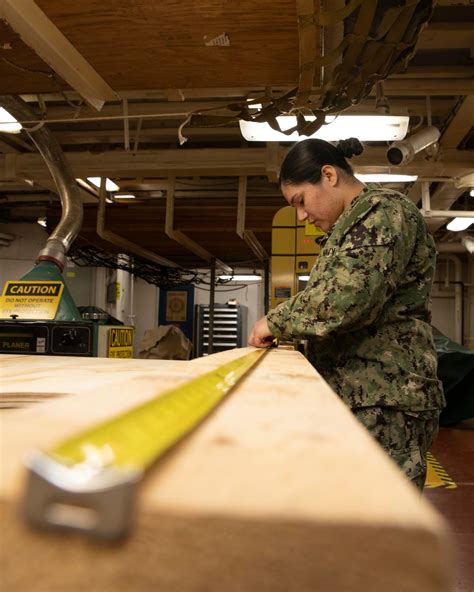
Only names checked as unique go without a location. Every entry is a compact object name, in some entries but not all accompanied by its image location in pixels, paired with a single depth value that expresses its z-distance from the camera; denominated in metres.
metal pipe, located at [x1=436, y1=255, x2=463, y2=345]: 10.53
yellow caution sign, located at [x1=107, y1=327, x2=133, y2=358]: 3.05
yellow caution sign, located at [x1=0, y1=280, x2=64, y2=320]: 3.02
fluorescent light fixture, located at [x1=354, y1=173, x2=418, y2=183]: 4.32
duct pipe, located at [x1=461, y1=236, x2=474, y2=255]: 7.98
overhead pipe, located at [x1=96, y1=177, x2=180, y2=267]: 5.34
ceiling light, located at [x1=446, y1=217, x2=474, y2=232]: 6.07
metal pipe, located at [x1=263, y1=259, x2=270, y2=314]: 8.52
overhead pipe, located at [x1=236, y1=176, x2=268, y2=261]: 5.17
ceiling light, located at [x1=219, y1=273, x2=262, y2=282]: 10.68
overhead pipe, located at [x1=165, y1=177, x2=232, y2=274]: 5.08
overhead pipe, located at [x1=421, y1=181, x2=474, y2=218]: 5.07
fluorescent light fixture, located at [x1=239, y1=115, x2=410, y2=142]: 3.08
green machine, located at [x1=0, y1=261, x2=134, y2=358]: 2.75
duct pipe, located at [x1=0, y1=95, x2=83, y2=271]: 3.49
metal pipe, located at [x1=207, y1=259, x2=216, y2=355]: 7.45
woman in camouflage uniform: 1.42
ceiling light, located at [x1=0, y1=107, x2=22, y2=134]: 2.93
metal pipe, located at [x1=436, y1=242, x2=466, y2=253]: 9.03
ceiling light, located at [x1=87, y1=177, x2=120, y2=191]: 5.23
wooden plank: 0.23
